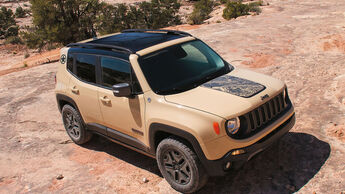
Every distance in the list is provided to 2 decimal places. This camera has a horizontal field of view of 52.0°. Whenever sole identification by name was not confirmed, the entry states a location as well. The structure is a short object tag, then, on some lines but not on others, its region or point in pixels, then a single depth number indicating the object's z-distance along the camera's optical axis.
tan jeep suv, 3.94
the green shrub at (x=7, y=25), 36.53
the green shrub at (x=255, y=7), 24.42
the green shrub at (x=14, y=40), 32.86
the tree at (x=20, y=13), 45.09
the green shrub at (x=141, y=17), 28.86
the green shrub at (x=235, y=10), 25.76
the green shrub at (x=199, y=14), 28.53
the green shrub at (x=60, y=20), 22.81
